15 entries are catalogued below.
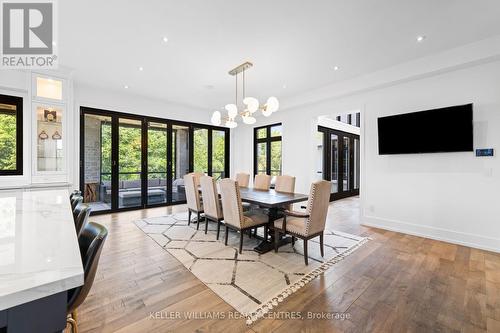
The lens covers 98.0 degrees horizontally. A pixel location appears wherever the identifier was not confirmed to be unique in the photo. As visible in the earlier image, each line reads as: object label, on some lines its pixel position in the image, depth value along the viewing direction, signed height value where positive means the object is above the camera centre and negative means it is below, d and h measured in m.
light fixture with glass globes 3.39 +0.94
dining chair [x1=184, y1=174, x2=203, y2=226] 4.00 -0.55
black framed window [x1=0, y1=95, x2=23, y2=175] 3.87 +0.57
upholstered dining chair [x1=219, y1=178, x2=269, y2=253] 2.93 -0.66
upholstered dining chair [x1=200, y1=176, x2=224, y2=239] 3.42 -0.54
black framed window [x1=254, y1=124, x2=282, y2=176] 6.68 +0.54
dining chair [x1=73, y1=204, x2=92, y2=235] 1.53 -0.37
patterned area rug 2.05 -1.20
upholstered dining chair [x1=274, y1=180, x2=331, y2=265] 2.63 -0.69
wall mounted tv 3.31 +0.58
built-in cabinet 3.91 +0.71
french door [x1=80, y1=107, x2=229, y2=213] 5.09 +0.23
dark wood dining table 2.88 -0.48
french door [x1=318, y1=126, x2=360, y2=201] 7.01 +0.17
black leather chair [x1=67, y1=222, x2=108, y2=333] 0.99 -0.47
